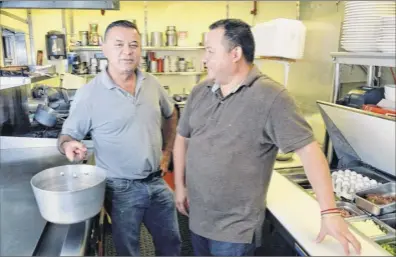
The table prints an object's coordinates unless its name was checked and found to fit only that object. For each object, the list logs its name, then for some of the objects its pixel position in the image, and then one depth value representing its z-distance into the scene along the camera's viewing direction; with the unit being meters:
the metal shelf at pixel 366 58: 1.50
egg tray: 1.78
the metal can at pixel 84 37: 4.47
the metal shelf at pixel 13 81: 1.91
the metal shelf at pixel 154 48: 4.45
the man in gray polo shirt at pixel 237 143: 1.14
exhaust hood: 2.01
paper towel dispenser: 2.35
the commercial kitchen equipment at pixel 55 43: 4.12
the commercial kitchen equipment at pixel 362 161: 1.49
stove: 2.18
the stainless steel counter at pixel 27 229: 0.99
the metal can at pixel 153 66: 4.66
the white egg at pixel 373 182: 1.79
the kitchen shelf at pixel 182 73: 4.69
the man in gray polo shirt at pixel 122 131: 1.54
